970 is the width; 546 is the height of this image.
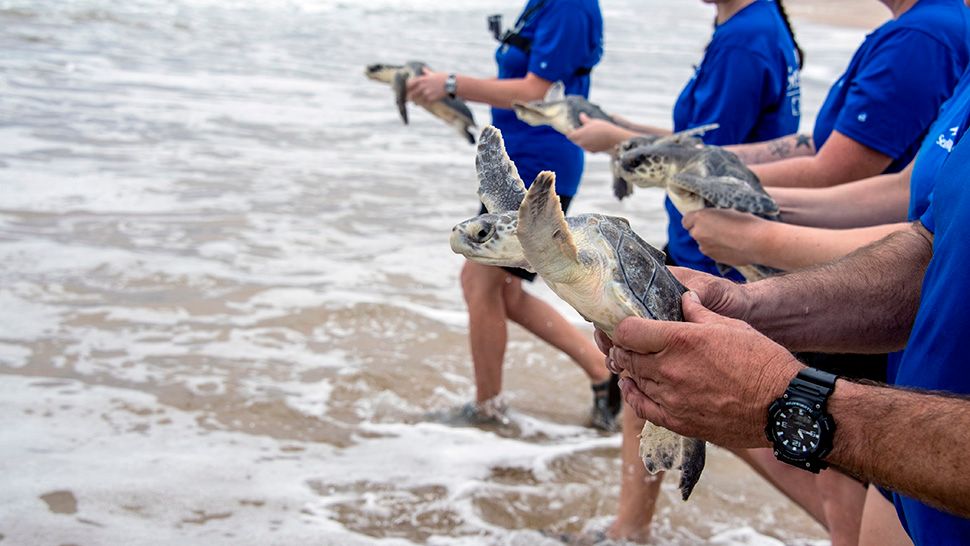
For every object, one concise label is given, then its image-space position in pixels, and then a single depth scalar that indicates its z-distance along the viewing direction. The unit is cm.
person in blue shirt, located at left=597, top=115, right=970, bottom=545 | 118
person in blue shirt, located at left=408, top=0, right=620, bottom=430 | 370
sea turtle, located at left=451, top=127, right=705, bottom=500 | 144
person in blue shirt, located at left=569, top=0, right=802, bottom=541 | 285
